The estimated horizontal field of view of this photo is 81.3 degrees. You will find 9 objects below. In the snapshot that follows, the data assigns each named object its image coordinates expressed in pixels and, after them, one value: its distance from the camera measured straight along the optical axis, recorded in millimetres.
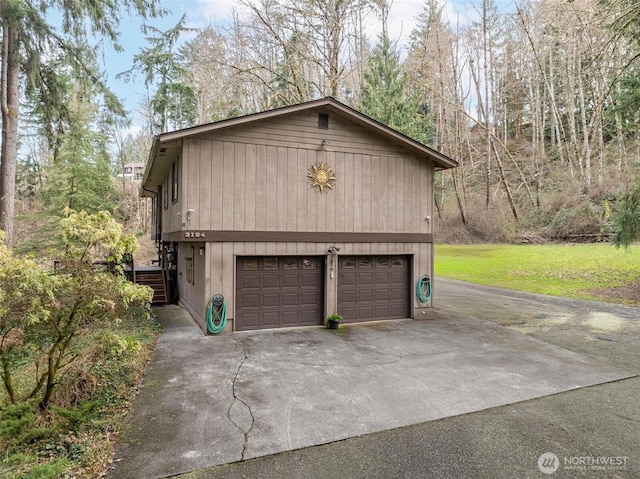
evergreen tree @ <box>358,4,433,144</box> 22172
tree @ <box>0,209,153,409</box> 4012
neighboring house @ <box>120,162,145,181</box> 38519
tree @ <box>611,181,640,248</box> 12258
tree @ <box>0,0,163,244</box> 11953
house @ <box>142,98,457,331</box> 8781
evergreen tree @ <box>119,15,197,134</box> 20172
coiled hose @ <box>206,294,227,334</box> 8570
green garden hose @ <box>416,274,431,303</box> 10601
